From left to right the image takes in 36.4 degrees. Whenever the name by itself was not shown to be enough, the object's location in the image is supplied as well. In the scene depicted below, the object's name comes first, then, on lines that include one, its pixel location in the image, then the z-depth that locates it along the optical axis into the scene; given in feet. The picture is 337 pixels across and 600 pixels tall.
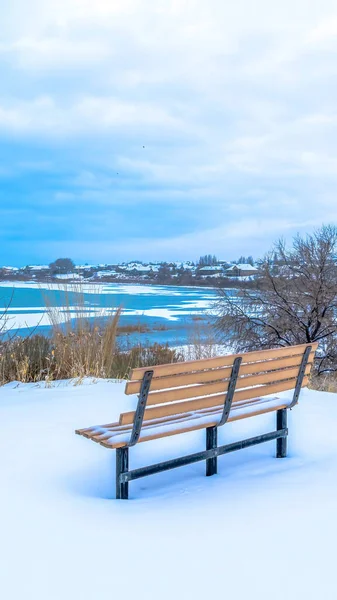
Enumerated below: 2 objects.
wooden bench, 9.30
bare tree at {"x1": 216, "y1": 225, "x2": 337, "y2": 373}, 56.39
